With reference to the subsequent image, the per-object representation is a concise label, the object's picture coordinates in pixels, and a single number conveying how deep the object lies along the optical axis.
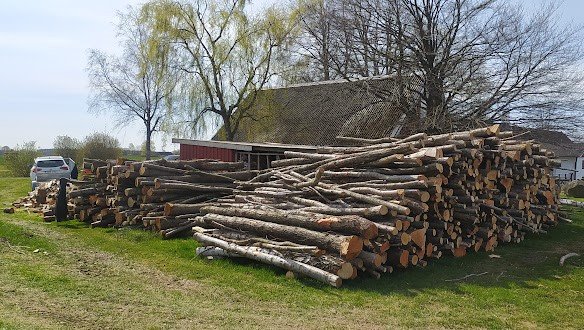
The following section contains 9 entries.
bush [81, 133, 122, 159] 35.75
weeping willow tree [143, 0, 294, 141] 24.75
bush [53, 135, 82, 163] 37.06
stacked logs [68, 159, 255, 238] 12.67
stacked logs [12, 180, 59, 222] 16.38
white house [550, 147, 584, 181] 45.72
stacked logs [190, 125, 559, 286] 8.44
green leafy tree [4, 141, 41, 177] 33.75
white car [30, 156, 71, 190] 22.33
